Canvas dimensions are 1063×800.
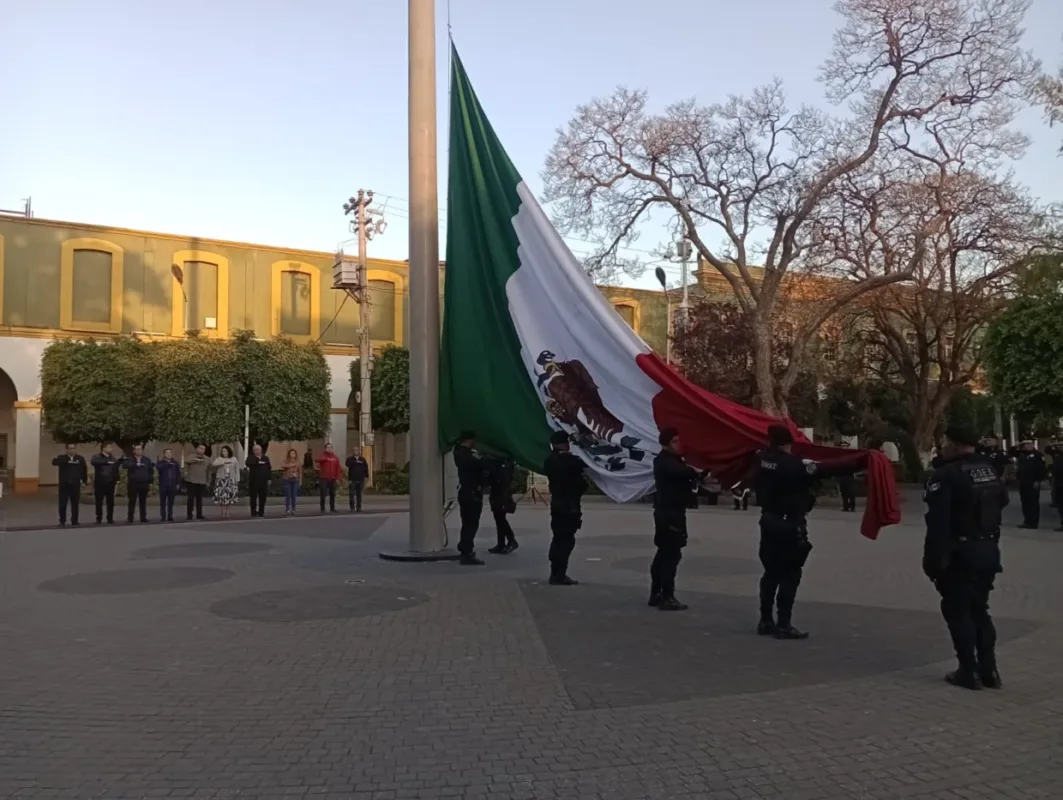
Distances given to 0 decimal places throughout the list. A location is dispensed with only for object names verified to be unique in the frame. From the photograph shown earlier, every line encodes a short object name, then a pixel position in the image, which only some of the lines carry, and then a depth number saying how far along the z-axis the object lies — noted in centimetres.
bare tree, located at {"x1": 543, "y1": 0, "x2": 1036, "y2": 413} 2469
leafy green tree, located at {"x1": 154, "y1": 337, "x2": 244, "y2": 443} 3042
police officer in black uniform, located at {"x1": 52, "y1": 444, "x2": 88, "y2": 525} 1891
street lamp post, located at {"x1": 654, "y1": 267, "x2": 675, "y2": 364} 3419
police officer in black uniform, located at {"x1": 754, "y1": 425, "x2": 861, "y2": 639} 798
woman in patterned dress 2127
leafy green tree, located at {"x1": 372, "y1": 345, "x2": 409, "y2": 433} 3716
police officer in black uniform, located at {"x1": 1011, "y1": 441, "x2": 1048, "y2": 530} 1911
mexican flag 868
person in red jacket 2231
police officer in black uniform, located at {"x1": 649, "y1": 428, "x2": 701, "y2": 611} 881
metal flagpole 1238
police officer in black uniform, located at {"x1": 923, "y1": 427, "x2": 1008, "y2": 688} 642
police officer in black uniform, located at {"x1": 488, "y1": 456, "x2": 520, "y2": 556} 1205
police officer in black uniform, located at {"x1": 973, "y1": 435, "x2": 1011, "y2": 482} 1577
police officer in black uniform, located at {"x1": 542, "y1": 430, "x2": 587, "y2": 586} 1005
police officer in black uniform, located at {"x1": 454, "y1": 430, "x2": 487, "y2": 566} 1178
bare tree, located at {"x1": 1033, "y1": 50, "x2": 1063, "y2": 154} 2122
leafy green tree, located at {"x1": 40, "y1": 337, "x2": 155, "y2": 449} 3195
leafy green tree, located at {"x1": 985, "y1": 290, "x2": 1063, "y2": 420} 2153
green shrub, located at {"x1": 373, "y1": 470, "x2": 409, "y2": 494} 3312
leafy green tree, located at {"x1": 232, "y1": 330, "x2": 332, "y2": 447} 3152
